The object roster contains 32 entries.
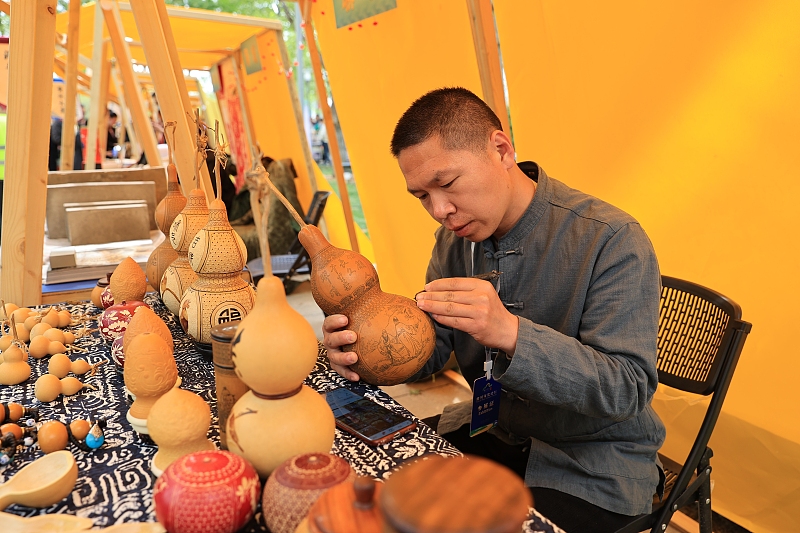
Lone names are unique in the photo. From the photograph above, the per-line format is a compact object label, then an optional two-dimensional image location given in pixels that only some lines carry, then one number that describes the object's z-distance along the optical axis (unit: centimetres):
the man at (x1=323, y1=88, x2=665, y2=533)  129
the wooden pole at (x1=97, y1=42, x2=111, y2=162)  522
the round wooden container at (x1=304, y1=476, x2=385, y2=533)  63
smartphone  113
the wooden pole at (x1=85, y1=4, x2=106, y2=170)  496
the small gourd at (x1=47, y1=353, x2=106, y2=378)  139
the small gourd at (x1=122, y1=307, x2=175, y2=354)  124
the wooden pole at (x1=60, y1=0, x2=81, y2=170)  429
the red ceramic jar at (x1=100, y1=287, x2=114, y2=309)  192
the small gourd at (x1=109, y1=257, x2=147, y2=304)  178
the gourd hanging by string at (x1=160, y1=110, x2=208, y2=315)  167
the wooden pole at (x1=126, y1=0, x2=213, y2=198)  201
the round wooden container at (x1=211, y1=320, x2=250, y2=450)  98
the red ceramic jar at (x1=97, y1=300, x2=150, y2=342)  160
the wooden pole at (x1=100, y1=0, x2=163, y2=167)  413
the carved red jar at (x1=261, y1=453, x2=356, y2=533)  74
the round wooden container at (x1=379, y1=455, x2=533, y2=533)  49
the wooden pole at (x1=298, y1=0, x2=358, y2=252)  479
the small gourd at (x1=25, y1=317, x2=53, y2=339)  161
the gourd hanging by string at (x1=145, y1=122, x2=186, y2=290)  194
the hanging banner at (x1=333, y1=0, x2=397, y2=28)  381
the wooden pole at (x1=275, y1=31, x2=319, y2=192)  650
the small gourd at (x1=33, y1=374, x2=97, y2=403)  128
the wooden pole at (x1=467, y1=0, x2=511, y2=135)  273
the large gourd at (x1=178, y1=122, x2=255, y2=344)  145
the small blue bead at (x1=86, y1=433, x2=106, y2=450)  108
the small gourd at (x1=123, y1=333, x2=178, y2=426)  108
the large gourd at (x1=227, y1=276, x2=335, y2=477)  83
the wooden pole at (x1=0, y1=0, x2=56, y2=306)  204
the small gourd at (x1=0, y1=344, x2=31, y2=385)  138
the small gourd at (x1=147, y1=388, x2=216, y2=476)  93
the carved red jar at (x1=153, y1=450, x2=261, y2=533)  75
